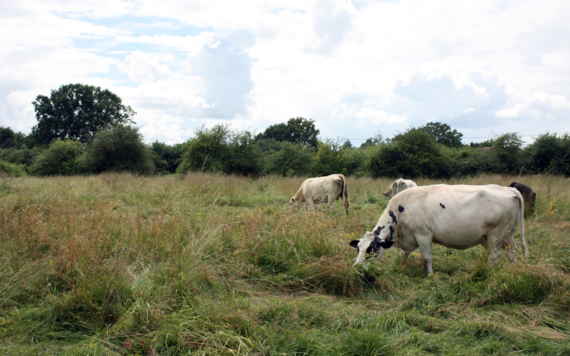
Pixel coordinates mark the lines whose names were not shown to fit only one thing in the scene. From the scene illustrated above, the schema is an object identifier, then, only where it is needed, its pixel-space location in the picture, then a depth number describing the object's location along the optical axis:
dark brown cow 9.33
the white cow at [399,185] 11.11
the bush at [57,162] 27.25
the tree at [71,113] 52.16
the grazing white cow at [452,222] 5.31
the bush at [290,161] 26.27
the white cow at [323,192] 11.52
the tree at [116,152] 25.91
